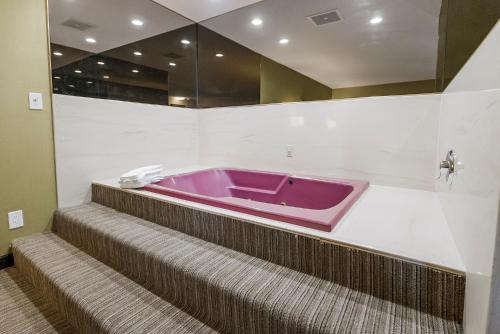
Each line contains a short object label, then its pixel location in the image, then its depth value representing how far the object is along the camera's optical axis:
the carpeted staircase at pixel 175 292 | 0.79
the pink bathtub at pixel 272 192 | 1.16
